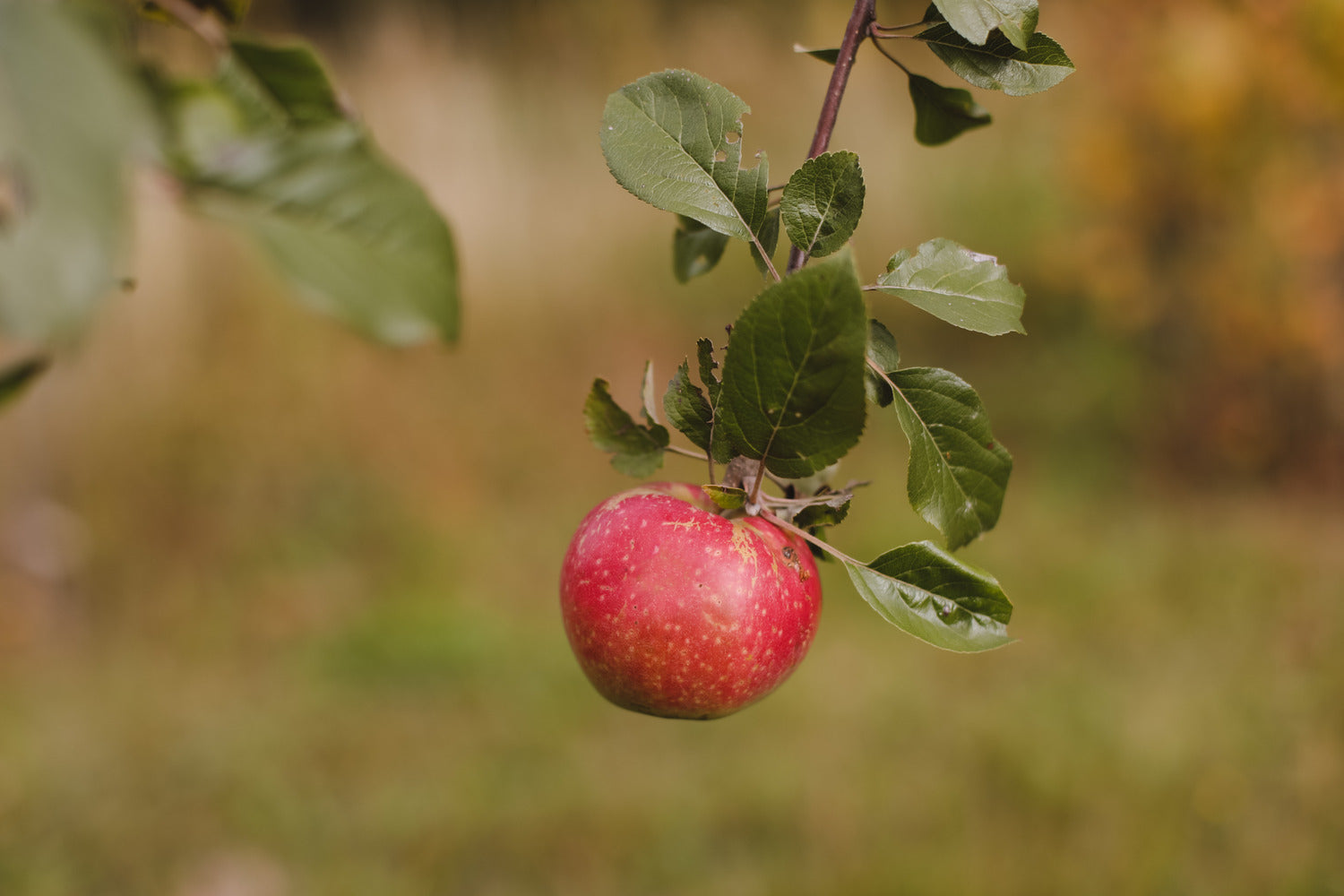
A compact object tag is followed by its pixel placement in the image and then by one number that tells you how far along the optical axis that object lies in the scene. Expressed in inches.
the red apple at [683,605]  35.9
